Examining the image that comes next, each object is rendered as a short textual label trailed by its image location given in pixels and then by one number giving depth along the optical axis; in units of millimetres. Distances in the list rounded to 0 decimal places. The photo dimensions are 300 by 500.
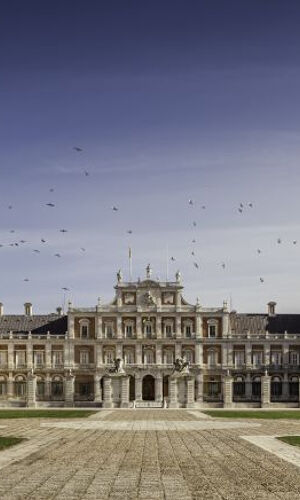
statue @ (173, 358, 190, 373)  98150
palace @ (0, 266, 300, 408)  110000
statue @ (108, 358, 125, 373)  97312
